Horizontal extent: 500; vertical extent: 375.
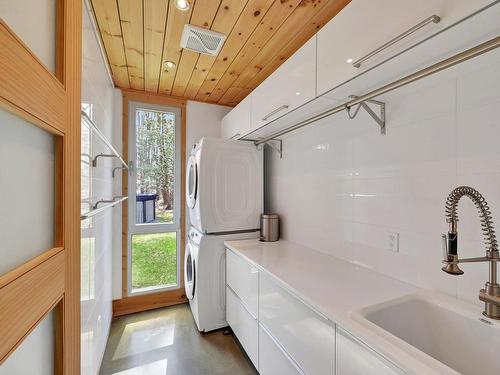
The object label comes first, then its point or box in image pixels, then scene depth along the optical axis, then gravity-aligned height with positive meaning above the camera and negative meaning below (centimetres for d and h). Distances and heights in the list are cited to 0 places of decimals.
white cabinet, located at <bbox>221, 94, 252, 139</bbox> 217 +66
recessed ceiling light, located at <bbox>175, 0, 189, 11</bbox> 139 +105
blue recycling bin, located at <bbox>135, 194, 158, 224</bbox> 279 -24
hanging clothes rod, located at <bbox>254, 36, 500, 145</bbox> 77 +44
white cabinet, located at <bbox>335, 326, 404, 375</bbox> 77 -59
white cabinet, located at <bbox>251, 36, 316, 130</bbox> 133 +64
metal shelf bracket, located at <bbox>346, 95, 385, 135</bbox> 139 +42
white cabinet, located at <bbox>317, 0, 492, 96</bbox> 75 +59
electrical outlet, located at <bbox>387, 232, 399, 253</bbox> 134 -30
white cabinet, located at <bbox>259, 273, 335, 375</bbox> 103 -70
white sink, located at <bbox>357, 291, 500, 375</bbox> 88 -57
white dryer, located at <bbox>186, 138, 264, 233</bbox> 225 +2
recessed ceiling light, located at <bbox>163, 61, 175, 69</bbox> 210 +107
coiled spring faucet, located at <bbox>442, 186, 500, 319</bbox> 86 -23
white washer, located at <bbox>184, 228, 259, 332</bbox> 224 -86
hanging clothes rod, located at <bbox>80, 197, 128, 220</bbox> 116 -13
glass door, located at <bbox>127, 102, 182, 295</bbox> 277 -13
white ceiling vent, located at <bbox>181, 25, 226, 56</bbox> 164 +105
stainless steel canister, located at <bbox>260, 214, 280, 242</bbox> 232 -38
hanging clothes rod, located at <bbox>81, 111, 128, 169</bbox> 112 +32
